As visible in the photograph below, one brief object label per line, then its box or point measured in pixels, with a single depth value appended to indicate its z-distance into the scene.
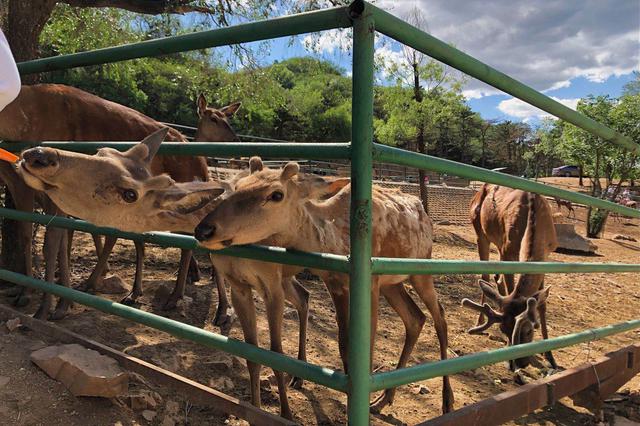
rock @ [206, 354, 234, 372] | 4.14
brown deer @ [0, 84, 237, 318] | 4.44
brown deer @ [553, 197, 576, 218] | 21.32
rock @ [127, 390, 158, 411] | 2.83
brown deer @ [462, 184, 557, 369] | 4.95
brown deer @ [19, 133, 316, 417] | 2.37
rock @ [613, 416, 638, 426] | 3.80
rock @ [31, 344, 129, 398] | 2.65
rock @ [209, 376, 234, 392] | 3.86
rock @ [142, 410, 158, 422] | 2.82
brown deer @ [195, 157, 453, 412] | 2.65
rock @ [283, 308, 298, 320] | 5.82
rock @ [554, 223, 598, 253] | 15.20
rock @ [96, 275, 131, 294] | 5.89
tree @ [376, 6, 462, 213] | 16.05
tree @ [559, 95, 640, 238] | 19.94
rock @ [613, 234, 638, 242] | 20.21
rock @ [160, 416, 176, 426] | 2.85
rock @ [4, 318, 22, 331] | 3.31
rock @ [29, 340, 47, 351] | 3.06
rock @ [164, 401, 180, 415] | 2.98
